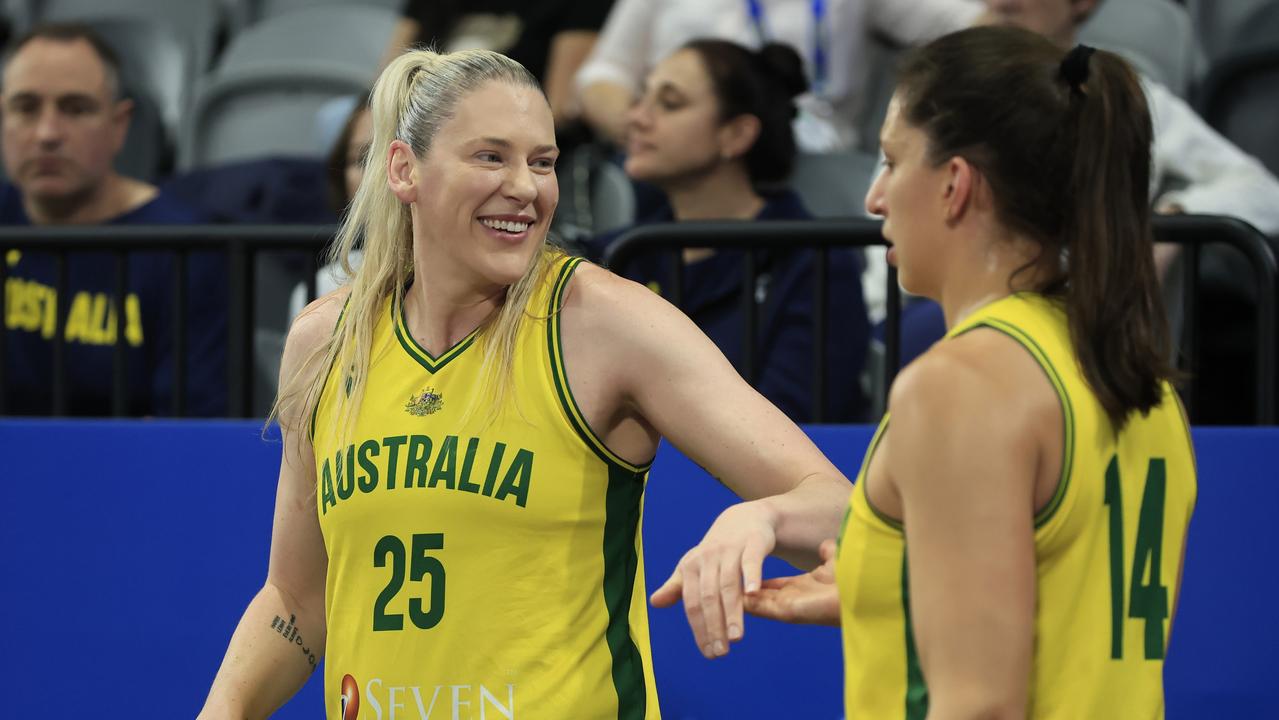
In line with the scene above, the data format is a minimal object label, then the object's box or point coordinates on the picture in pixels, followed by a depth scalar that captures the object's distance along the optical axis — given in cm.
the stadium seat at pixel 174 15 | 1334
